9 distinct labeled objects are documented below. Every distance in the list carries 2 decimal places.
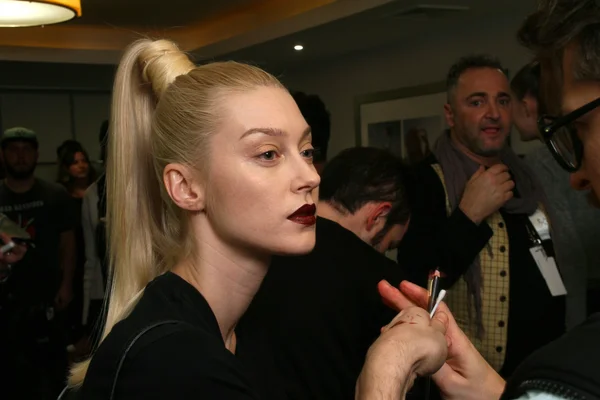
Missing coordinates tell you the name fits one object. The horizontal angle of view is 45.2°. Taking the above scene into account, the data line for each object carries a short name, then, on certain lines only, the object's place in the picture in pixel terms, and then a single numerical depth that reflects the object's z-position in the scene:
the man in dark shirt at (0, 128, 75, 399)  3.06
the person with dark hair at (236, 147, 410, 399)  1.41
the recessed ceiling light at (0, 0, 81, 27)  2.63
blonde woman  0.96
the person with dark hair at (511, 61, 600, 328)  2.33
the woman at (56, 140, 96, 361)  4.35
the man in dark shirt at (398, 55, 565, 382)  2.13
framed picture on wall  4.68
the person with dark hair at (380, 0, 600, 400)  0.62
